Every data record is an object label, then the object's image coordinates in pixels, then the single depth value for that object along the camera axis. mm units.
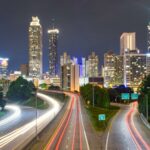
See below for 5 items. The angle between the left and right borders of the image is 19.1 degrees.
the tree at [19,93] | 193000
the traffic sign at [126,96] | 144125
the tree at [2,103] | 145750
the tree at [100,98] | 163250
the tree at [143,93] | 128925
